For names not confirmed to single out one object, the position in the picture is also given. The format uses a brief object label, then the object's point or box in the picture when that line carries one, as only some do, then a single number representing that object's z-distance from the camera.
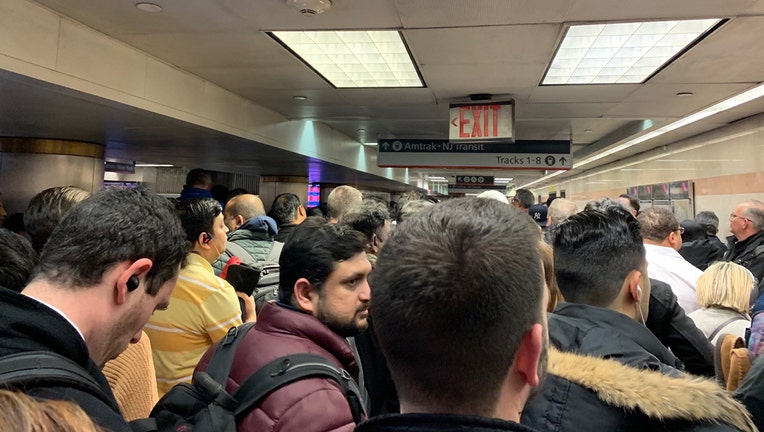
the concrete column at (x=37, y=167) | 5.32
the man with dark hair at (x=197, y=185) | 5.23
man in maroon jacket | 1.12
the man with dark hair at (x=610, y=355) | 0.86
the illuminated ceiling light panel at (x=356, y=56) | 3.43
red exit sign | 5.03
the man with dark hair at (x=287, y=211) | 3.84
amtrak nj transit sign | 7.62
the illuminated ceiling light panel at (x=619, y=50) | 3.20
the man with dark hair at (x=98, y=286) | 0.88
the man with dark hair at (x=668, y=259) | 2.54
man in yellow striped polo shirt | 1.82
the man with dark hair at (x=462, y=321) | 0.69
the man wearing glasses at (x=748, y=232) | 3.98
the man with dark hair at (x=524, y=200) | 5.46
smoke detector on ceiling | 2.73
